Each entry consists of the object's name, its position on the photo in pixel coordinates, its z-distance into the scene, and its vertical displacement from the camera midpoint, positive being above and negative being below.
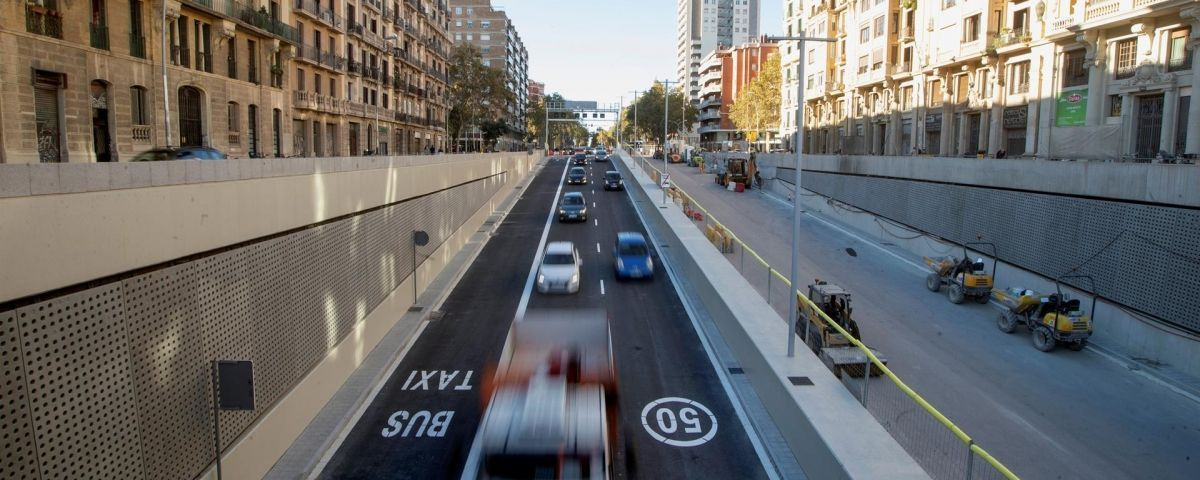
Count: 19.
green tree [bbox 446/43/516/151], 75.38 +8.08
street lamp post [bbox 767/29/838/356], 13.05 -1.26
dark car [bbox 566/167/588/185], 62.00 -1.35
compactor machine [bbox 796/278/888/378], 12.78 -3.72
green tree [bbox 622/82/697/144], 145.88 +10.19
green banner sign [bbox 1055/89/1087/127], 35.66 +2.96
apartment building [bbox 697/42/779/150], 129.38 +16.08
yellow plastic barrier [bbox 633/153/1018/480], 7.29 -3.02
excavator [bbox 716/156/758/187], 61.03 -0.69
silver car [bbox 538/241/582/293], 22.97 -3.62
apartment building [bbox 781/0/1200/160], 30.62 +5.22
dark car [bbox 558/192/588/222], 39.62 -2.72
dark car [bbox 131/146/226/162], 18.52 +0.10
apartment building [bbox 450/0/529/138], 144.00 +26.93
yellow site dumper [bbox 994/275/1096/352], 18.80 -4.19
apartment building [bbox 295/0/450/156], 46.12 +6.63
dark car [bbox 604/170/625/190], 57.84 -1.61
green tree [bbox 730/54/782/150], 87.75 +8.10
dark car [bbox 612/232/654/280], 24.72 -3.43
